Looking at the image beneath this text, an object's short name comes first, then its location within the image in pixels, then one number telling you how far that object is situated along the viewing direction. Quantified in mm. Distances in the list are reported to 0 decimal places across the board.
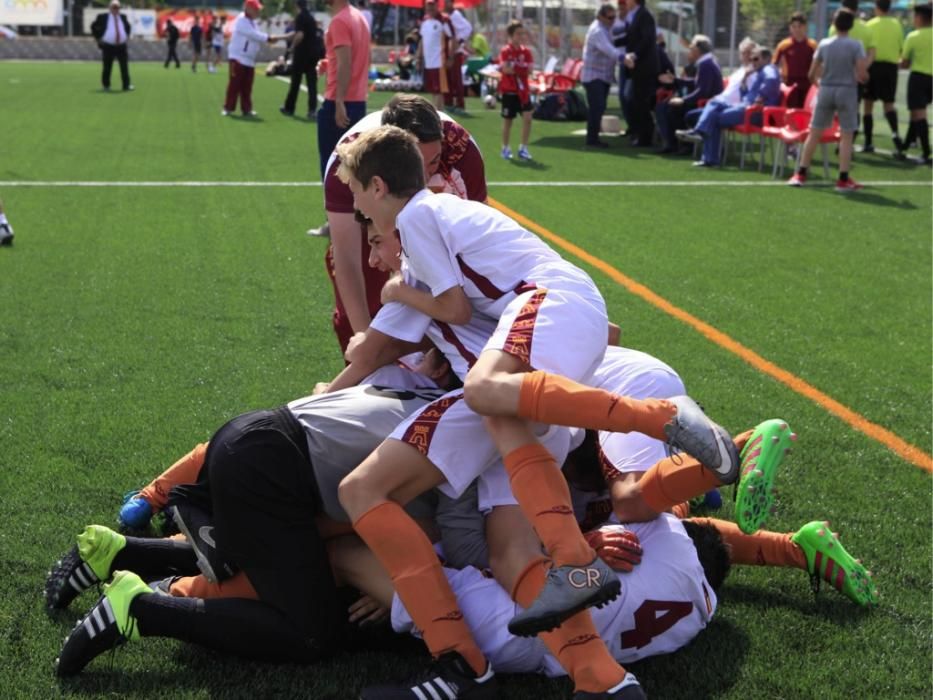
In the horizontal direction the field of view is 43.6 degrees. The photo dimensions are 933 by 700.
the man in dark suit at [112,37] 23766
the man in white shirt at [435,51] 19484
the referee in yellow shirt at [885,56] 15234
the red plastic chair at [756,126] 13469
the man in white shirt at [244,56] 18672
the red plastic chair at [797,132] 12812
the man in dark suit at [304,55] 19125
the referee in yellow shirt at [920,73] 14547
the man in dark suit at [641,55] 15672
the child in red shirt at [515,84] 14203
